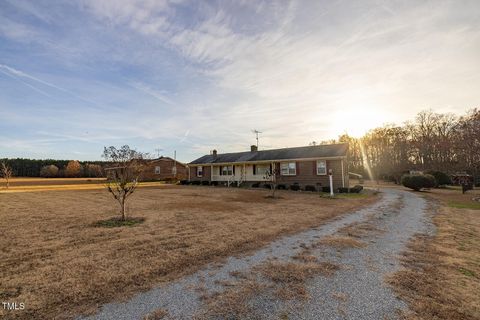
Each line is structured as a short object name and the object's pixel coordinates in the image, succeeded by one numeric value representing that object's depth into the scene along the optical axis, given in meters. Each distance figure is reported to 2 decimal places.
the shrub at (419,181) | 24.91
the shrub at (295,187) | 24.55
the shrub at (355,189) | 22.03
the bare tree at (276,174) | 26.74
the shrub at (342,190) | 22.00
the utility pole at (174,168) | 48.72
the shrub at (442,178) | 30.66
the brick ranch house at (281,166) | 23.73
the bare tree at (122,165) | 10.49
